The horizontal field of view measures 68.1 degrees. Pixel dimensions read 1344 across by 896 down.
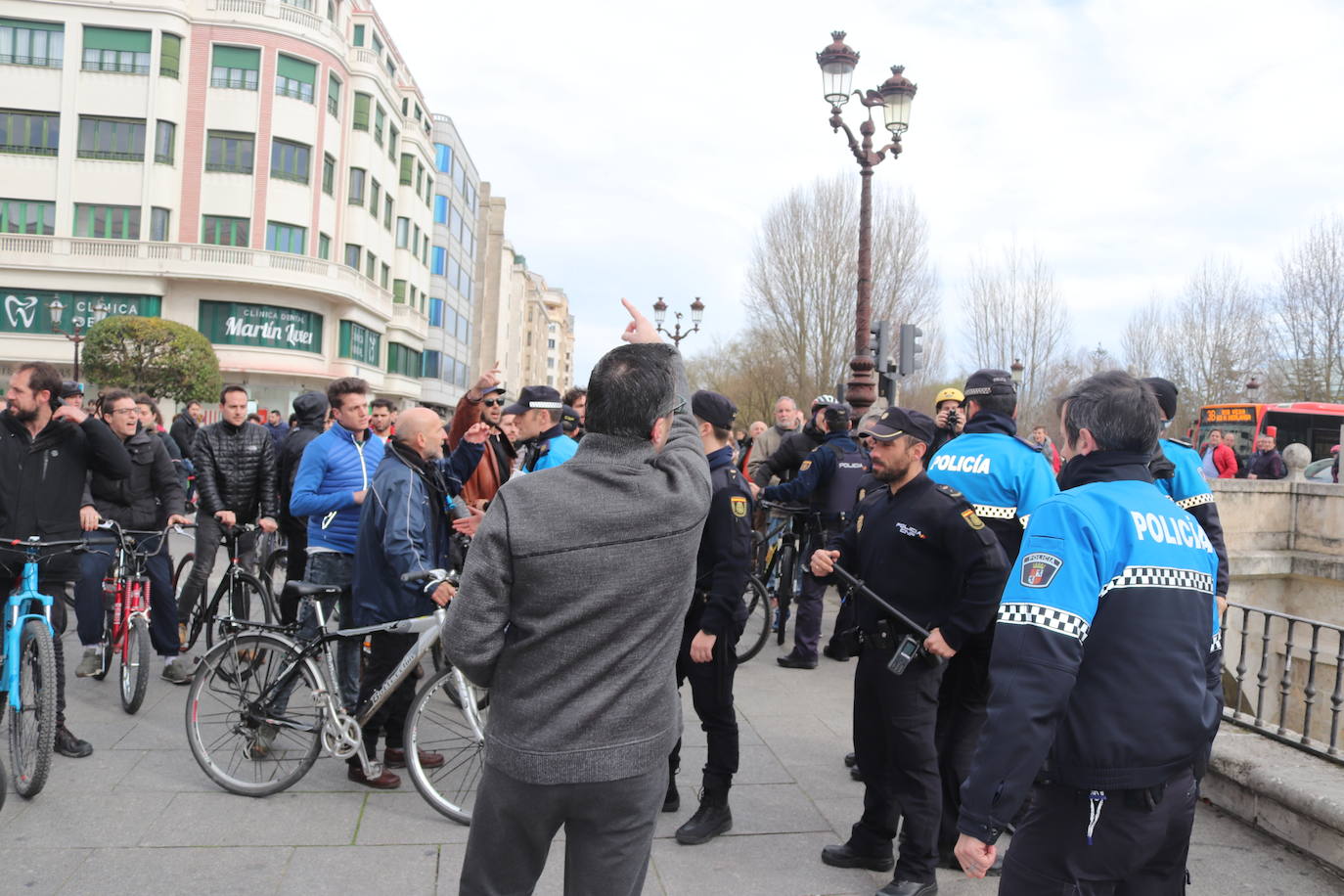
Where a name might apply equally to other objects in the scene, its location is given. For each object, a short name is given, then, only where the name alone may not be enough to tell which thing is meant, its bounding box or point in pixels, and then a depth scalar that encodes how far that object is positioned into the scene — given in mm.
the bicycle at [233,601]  6539
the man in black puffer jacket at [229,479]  6875
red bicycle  5723
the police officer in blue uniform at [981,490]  4234
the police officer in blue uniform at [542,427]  6008
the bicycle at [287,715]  4484
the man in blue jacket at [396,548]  4738
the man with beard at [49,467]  4820
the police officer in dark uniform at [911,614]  3805
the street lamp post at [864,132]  11648
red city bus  25188
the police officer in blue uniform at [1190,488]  4797
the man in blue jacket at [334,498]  5703
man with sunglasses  6629
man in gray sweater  2215
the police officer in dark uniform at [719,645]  4176
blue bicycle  4383
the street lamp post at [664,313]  26059
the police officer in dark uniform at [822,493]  7625
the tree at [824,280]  36125
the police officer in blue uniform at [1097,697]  2252
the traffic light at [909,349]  12000
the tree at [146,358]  31141
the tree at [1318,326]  30344
